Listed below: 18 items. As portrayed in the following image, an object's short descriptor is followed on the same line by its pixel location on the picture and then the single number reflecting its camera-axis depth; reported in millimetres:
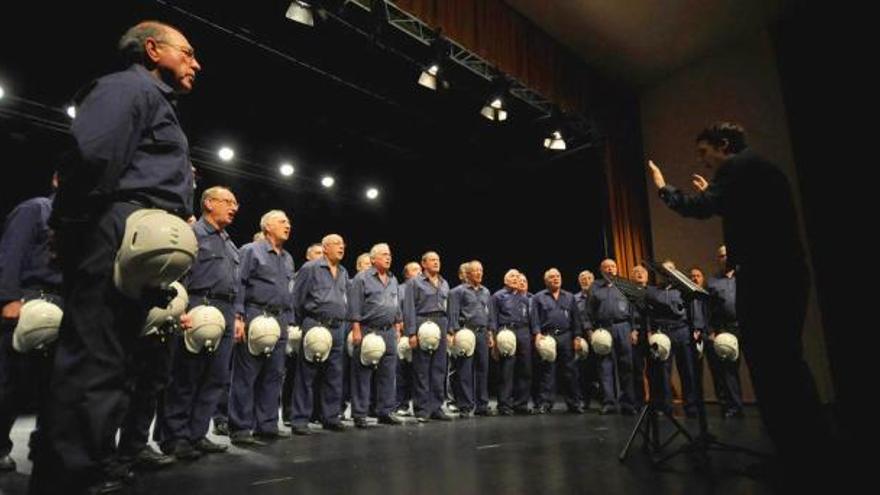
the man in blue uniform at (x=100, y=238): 1451
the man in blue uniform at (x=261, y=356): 4188
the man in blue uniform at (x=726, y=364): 5754
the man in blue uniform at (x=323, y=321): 4719
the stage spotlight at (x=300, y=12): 5051
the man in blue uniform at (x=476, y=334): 6145
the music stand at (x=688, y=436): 2965
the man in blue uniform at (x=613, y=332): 6336
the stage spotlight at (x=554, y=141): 7992
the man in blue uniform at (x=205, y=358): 3438
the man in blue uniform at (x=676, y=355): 5938
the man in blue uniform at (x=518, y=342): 6387
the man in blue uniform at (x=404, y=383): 6609
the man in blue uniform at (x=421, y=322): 5727
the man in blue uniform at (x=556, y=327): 6660
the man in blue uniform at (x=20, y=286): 3029
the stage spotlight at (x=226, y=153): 8516
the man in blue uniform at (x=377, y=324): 5258
